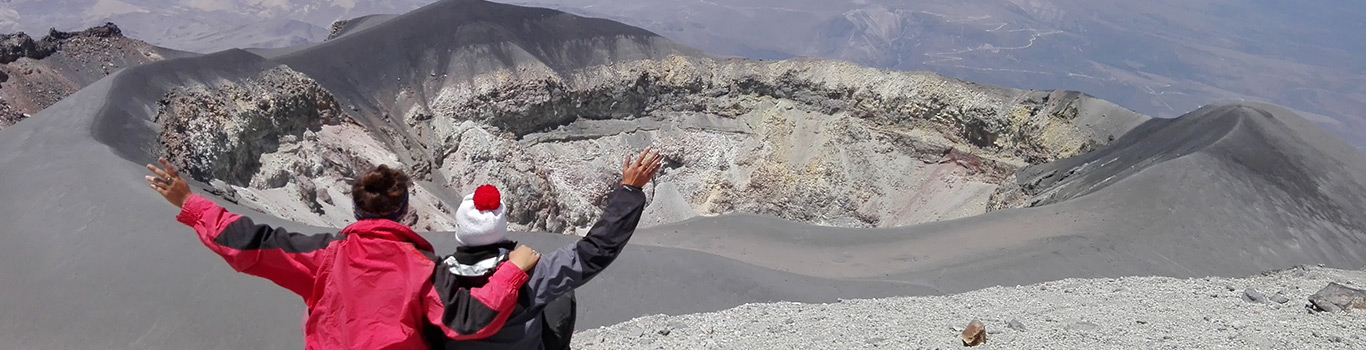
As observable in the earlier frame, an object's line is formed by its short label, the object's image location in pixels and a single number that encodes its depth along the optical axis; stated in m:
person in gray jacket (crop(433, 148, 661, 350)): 3.96
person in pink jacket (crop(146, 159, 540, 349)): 3.73
